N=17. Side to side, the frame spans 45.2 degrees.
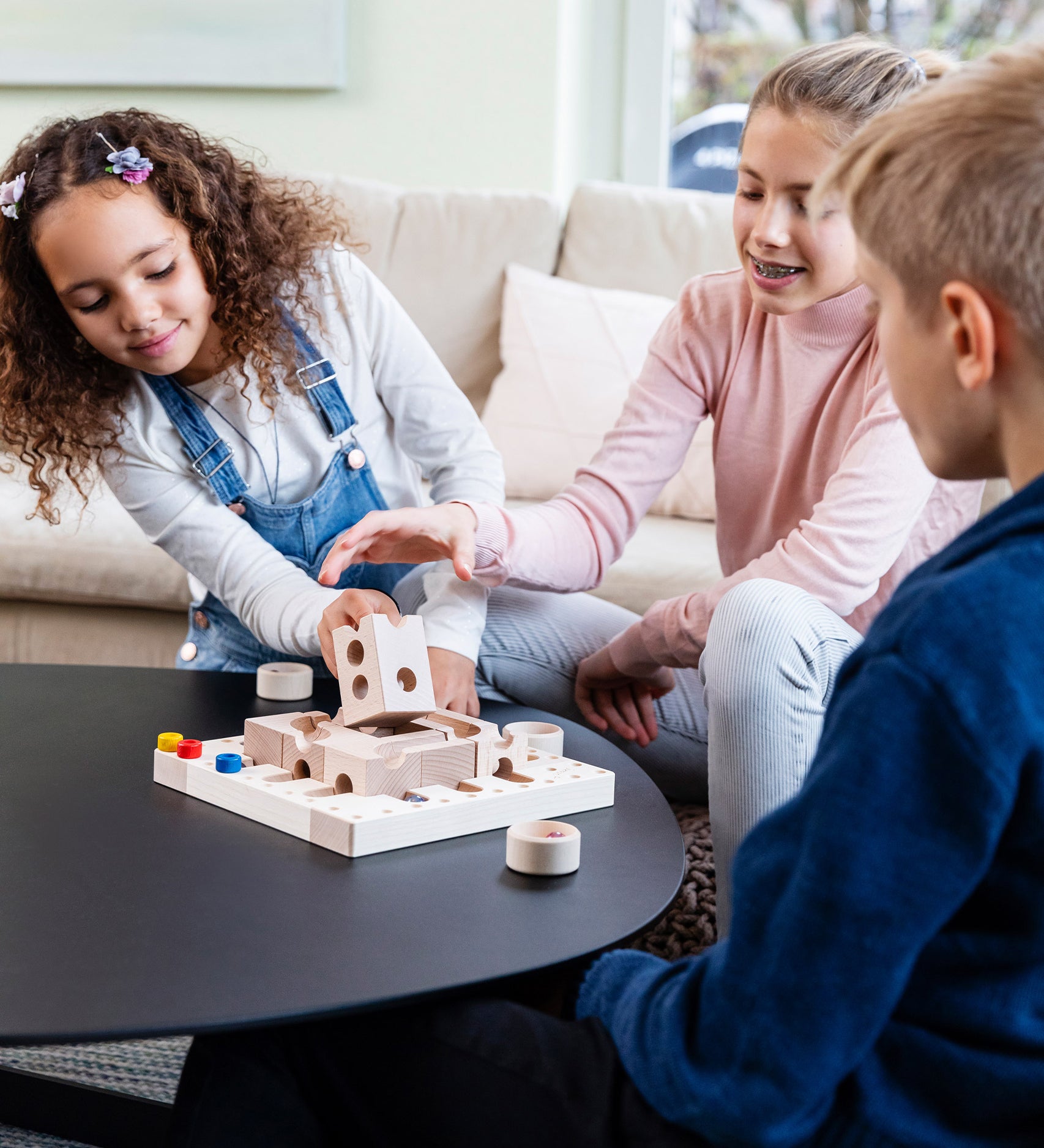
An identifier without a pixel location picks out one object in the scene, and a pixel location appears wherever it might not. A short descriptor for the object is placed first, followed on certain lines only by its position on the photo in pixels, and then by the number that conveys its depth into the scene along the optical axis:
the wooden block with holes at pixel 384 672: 0.91
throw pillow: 2.06
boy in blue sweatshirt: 0.53
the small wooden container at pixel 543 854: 0.76
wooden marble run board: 0.81
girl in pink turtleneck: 1.00
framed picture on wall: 2.55
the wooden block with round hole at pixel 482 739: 0.89
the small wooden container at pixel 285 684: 1.15
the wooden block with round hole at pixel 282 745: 0.88
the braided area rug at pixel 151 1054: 1.15
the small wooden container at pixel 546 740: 0.98
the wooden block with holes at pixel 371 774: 0.83
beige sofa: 2.28
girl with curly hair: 1.26
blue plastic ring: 0.88
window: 2.63
